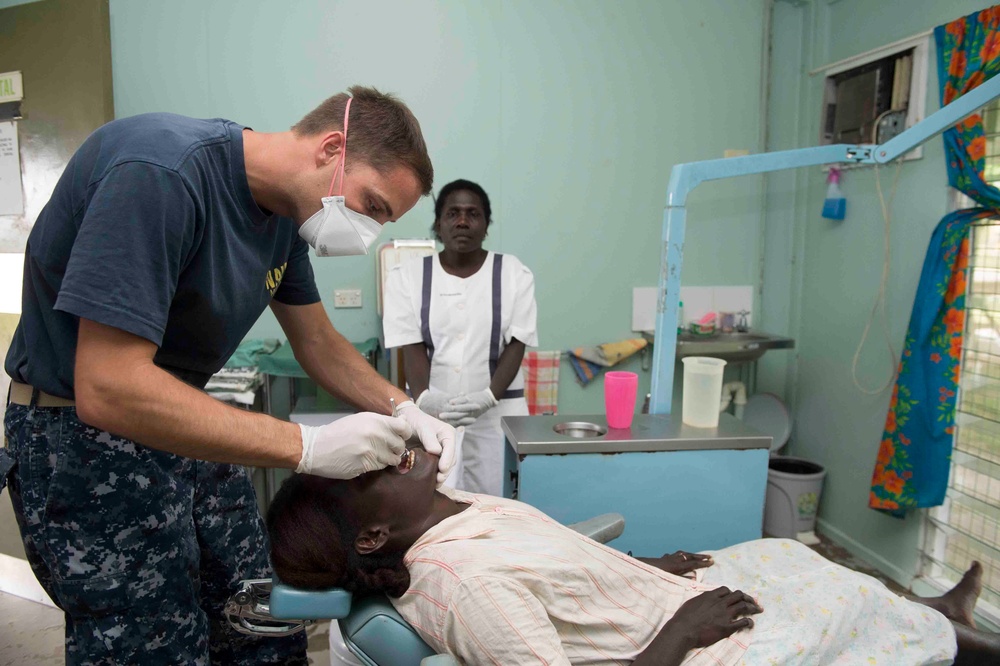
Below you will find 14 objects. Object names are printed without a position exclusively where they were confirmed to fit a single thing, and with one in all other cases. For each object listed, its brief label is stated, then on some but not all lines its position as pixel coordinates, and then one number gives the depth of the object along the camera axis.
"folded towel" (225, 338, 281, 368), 2.66
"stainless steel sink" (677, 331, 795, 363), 3.03
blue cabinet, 1.52
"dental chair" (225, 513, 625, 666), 0.96
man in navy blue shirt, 0.89
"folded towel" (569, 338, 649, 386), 3.29
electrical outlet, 3.08
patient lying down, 1.01
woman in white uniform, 2.46
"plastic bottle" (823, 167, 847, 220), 3.00
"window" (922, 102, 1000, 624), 2.23
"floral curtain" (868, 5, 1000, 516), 2.21
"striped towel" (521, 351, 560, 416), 3.28
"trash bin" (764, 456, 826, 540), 2.99
